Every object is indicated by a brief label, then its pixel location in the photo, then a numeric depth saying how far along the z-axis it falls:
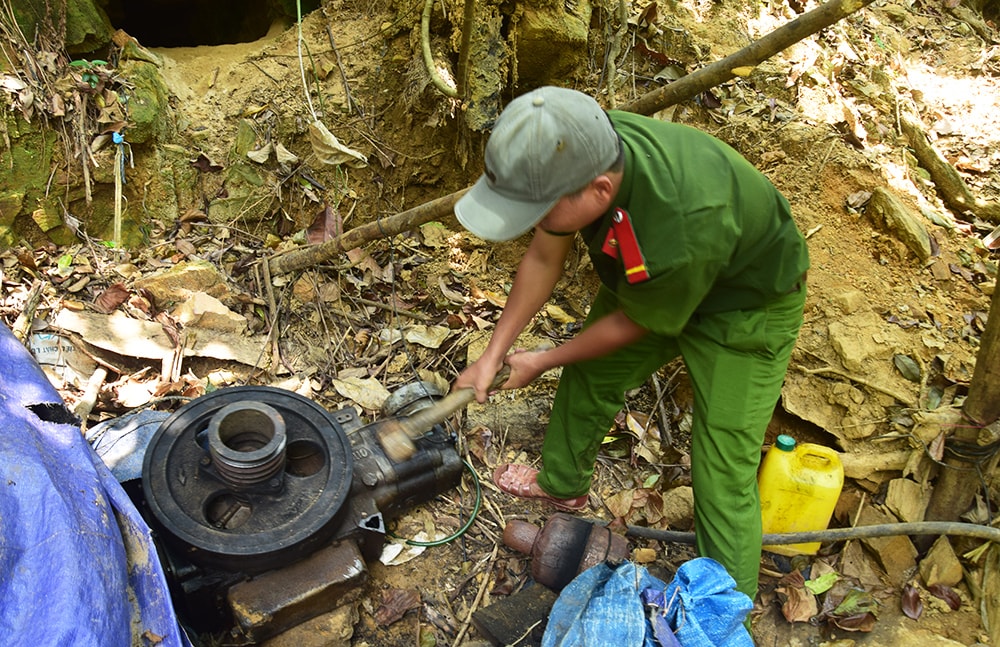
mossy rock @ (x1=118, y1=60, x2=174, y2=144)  3.78
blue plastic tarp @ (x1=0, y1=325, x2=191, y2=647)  1.45
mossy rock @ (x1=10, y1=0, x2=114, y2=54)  3.59
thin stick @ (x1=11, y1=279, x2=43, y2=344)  3.16
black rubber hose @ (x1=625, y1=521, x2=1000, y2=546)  2.85
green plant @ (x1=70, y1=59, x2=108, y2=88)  3.71
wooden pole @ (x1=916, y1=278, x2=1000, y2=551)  2.78
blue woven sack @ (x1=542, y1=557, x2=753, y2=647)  2.15
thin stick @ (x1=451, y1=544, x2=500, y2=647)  2.70
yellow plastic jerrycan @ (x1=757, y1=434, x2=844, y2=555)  3.02
